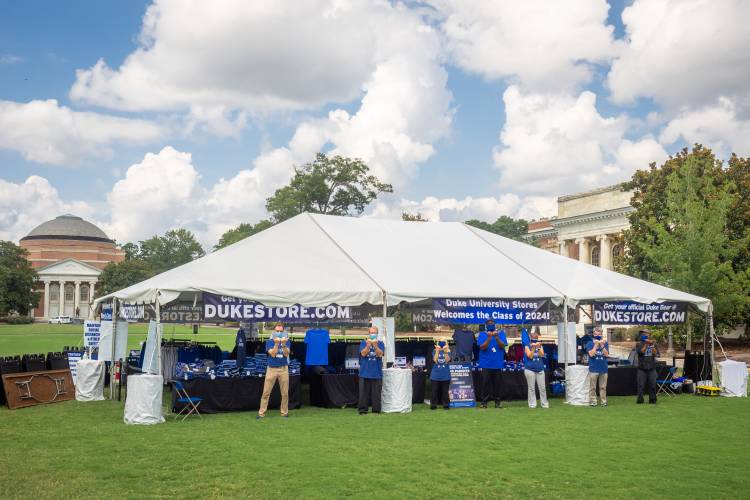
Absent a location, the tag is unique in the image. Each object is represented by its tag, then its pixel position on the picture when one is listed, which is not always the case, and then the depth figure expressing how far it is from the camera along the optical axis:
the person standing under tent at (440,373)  15.06
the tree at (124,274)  101.94
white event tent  14.56
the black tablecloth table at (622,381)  17.68
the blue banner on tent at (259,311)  14.20
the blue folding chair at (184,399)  13.52
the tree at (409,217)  68.31
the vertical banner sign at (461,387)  15.47
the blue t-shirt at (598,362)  15.62
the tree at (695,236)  29.55
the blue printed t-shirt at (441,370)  15.06
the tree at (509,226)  93.00
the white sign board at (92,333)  17.56
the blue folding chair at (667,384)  18.03
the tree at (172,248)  128.75
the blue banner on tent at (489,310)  15.80
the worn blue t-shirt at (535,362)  15.20
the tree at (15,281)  87.94
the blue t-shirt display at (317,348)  14.86
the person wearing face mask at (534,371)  15.20
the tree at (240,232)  66.56
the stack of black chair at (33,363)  15.53
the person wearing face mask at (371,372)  14.14
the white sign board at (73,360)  18.00
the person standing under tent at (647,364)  15.94
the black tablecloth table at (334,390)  15.13
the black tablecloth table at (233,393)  13.89
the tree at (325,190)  61.28
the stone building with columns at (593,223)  60.44
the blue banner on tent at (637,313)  17.28
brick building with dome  124.06
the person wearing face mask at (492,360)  15.19
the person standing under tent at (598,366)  15.58
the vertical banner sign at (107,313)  17.17
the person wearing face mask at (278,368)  13.44
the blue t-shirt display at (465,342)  17.16
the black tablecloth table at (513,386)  16.70
